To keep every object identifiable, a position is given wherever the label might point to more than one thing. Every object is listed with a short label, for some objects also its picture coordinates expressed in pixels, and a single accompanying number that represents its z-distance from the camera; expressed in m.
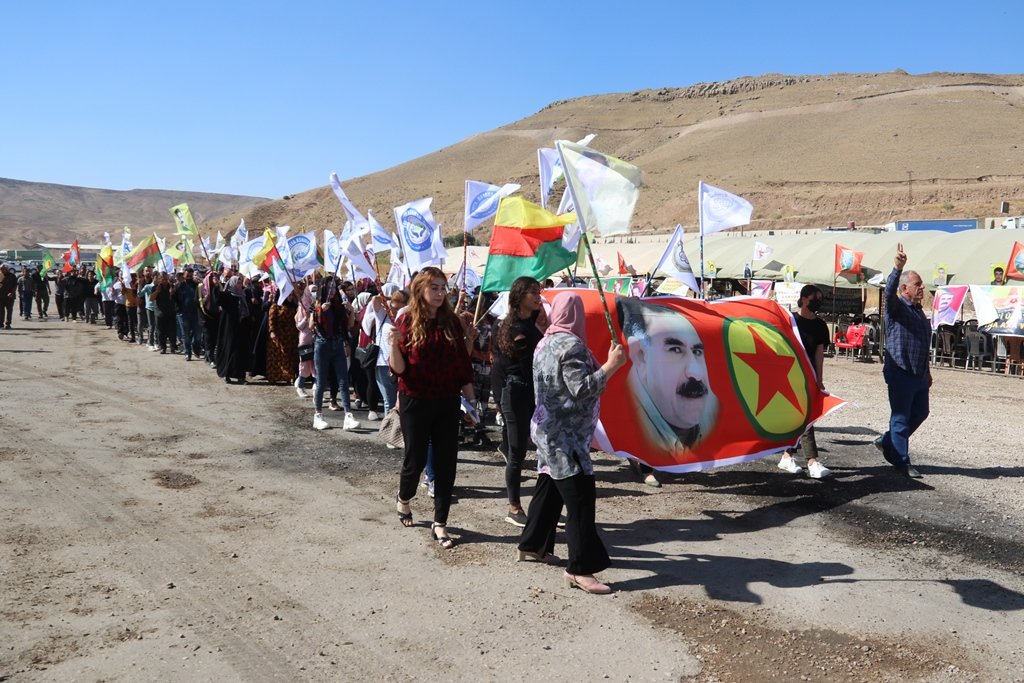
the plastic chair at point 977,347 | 18.34
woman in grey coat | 5.28
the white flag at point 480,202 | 10.77
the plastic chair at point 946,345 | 19.30
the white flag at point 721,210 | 9.66
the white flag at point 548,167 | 10.92
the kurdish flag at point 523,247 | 8.63
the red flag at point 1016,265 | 20.20
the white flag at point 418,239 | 10.65
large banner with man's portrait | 7.57
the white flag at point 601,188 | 6.30
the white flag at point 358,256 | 10.78
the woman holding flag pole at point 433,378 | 6.16
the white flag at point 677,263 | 10.86
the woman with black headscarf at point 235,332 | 14.53
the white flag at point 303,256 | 13.22
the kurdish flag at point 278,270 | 12.87
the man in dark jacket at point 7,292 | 24.95
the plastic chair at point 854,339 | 20.62
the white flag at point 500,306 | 9.25
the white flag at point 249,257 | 16.72
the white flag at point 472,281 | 16.50
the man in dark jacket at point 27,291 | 30.48
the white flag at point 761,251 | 28.58
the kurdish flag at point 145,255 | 19.05
